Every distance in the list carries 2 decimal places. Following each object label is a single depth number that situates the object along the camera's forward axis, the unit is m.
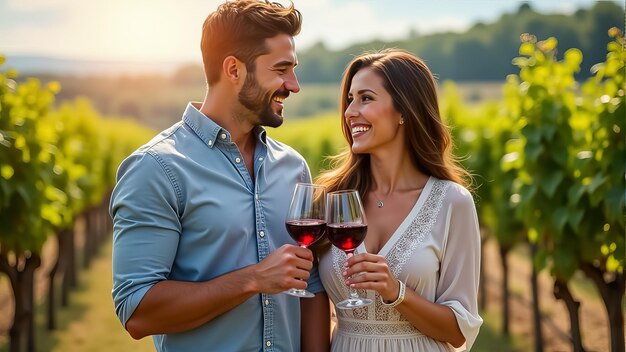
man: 2.74
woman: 3.16
